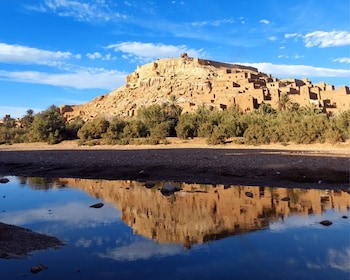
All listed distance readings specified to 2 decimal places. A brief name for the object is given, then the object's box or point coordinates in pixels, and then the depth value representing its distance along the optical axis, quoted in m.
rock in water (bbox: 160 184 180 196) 11.04
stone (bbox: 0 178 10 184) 14.75
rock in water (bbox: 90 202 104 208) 9.63
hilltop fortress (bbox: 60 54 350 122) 57.38
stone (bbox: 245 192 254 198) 10.27
